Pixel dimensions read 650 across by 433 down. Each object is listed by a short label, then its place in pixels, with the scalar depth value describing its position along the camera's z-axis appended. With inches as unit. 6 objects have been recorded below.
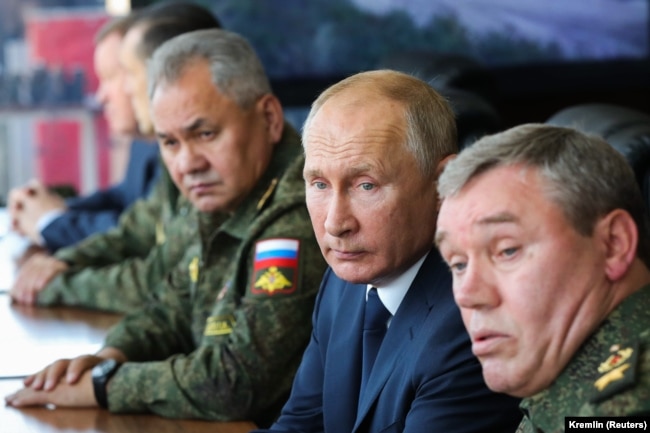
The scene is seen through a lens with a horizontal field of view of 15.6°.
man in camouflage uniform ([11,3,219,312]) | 267.4
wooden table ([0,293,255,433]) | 185.1
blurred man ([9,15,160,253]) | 345.2
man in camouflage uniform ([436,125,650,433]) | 117.1
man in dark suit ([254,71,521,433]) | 151.1
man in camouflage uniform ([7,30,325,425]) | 192.6
